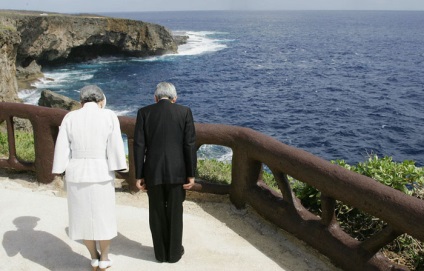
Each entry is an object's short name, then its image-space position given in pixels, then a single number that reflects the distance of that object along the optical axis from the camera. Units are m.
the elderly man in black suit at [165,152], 4.43
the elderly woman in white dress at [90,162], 4.23
